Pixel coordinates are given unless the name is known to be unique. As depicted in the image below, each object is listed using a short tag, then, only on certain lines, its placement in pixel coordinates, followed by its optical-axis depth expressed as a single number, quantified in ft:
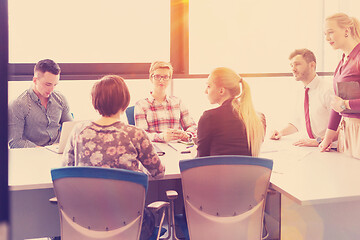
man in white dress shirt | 9.92
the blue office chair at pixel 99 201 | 5.04
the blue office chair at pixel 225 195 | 5.57
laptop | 8.25
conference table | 6.16
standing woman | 7.89
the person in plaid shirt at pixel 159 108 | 10.80
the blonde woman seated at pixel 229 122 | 6.73
